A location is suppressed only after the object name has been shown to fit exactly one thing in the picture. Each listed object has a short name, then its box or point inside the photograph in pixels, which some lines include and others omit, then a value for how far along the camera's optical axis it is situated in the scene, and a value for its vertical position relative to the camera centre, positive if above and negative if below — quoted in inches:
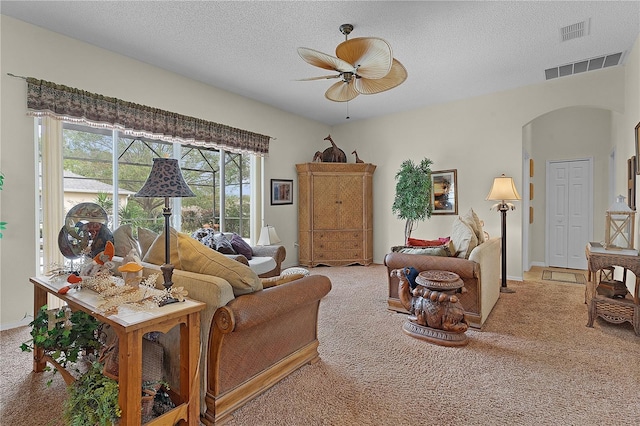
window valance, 123.7 +42.6
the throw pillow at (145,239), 104.5 -9.2
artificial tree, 210.2 +11.9
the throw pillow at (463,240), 126.0 -11.9
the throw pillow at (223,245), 157.2 -17.0
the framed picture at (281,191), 227.1 +13.6
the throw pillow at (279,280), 83.0 -18.4
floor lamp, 170.2 +6.7
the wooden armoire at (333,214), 238.1 -2.9
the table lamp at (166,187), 69.9 +5.2
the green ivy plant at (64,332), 75.8 -29.1
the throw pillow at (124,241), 108.3 -10.6
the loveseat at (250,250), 159.0 -21.3
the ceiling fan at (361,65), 98.6 +48.7
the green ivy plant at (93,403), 56.1 -34.2
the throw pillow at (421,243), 140.9 -14.7
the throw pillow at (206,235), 158.6 -12.9
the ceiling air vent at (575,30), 124.3 +71.2
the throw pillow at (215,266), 71.3 -12.8
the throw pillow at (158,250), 86.7 -10.9
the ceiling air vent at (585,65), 153.4 +71.6
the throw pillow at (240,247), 168.2 -19.2
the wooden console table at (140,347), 54.9 -25.0
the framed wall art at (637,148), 131.0 +25.1
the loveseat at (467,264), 119.3 -21.0
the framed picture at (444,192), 215.9 +12.2
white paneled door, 225.5 -1.1
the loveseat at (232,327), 67.4 -26.4
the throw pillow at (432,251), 127.8 -16.6
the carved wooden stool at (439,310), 105.1 -33.4
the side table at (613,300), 112.5 -32.9
